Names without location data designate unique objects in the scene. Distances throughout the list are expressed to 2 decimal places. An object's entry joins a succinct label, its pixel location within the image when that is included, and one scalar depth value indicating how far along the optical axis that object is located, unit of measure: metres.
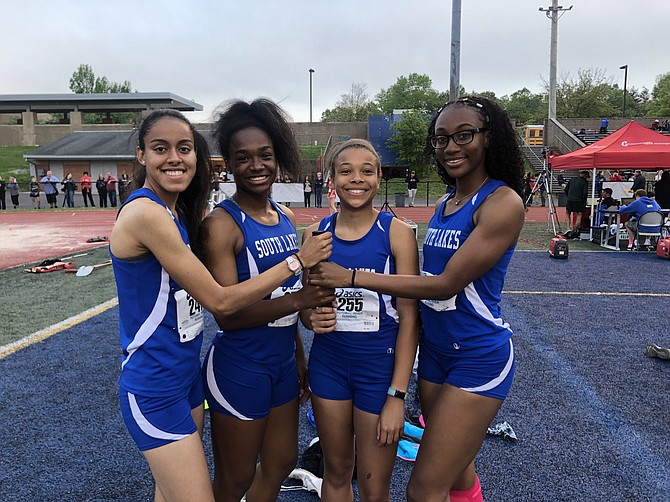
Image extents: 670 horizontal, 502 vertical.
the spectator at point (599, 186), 17.88
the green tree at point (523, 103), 83.06
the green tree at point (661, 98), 56.81
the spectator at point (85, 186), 27.10
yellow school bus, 41.19
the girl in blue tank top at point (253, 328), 2.15
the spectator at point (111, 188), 27.47
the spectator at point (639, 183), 17.97
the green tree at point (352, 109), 66.38
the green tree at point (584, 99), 50.72
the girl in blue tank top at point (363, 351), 2.14
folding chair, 12.11
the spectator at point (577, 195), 14.80
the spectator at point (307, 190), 26.30
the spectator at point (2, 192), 25.74
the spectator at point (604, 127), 32.03
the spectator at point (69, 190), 27.02
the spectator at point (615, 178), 22.01
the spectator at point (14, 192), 26.55
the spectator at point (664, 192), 14.49
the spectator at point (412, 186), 25.24
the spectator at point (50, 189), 25.88
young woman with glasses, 2.05
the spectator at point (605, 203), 14.13
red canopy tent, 12.64
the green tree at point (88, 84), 97.19
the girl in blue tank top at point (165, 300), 1.86
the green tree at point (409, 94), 91.62
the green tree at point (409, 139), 38.41
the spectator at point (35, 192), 26.48
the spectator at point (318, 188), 26.17
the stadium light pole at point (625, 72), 59.56
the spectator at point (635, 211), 12.20
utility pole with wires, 30.45
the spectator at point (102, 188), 26.86
